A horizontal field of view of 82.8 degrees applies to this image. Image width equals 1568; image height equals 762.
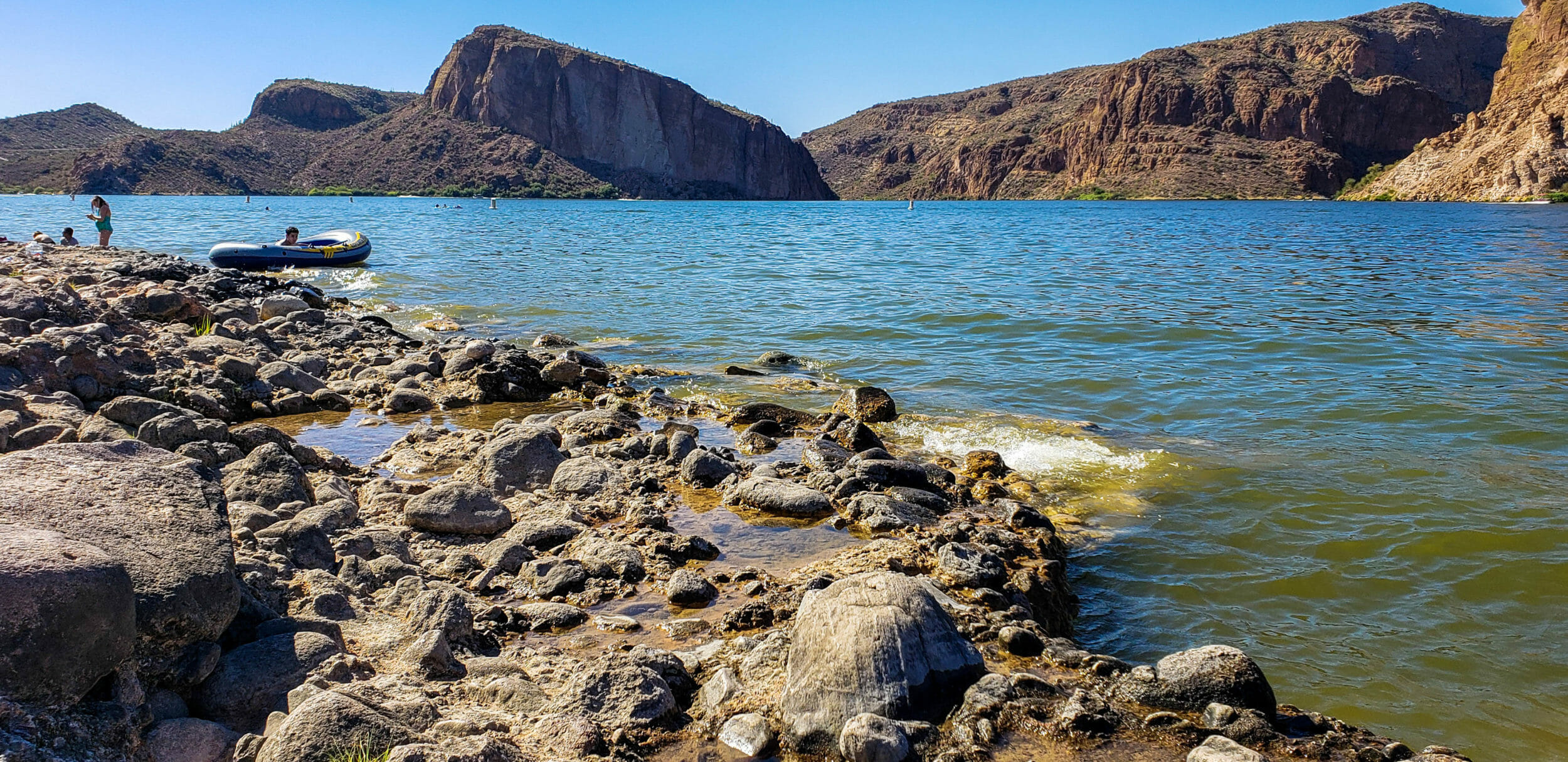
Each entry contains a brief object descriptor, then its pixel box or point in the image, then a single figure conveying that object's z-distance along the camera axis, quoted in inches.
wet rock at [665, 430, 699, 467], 294.8
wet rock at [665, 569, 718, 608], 191.9
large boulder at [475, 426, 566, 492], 264.1
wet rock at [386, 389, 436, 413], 373.4
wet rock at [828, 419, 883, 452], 323.3
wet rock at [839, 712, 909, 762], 129.2
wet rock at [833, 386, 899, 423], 377.4
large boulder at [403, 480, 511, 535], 223.8
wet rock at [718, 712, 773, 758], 135.5
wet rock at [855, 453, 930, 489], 274.2
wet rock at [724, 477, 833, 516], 253.3
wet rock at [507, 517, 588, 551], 219.5
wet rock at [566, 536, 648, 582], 202.8
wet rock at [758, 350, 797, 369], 506.6
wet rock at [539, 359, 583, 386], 423.5
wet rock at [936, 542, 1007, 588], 200.8
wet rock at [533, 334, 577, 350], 545.0
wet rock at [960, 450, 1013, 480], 305.9
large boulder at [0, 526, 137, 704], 103.9
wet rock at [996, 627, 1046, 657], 168.1
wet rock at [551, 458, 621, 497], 259.4
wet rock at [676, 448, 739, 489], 277.7
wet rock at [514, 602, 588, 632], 177.2
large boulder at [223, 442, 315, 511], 212.7
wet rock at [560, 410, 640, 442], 330.0
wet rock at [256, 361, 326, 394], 381.1
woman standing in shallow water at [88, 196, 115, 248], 884.6
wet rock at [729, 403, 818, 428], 366.3
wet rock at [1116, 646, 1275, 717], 149.1
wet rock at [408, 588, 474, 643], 156.9
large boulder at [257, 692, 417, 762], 109.5
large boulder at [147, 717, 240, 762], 114.1
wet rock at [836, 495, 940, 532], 239.8
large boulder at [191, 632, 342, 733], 128.3
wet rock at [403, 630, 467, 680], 146.2
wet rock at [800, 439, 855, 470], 293.7
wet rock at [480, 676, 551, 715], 138.9
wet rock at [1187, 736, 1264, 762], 129.1
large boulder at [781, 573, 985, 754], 138.2
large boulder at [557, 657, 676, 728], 136.9
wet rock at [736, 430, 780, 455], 331.3
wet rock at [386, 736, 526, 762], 109.7
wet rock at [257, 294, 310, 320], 566.9
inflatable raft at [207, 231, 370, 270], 912.9
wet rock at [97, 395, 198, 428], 252.5
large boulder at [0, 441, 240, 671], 126.0
